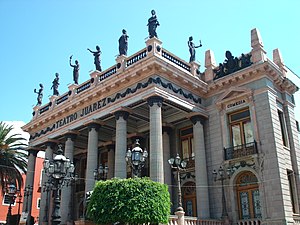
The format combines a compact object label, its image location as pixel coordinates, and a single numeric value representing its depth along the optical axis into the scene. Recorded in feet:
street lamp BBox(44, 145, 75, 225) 41.69
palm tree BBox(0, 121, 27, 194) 97.35
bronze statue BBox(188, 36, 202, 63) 81.29
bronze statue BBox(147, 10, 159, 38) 73.12
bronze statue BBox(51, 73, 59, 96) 99.81
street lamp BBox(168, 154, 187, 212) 53.72
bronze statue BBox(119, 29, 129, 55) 78.69
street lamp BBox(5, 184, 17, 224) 79.66
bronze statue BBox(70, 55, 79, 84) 91.86
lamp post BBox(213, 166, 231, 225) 65.92
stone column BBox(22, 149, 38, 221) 93.81
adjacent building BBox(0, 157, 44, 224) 131.23
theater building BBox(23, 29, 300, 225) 65.09
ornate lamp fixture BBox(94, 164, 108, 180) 70.07
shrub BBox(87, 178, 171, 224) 46.91
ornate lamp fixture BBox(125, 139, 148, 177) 49.34
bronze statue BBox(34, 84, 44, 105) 106.93
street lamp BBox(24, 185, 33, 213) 90.68
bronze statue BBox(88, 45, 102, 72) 85.17
